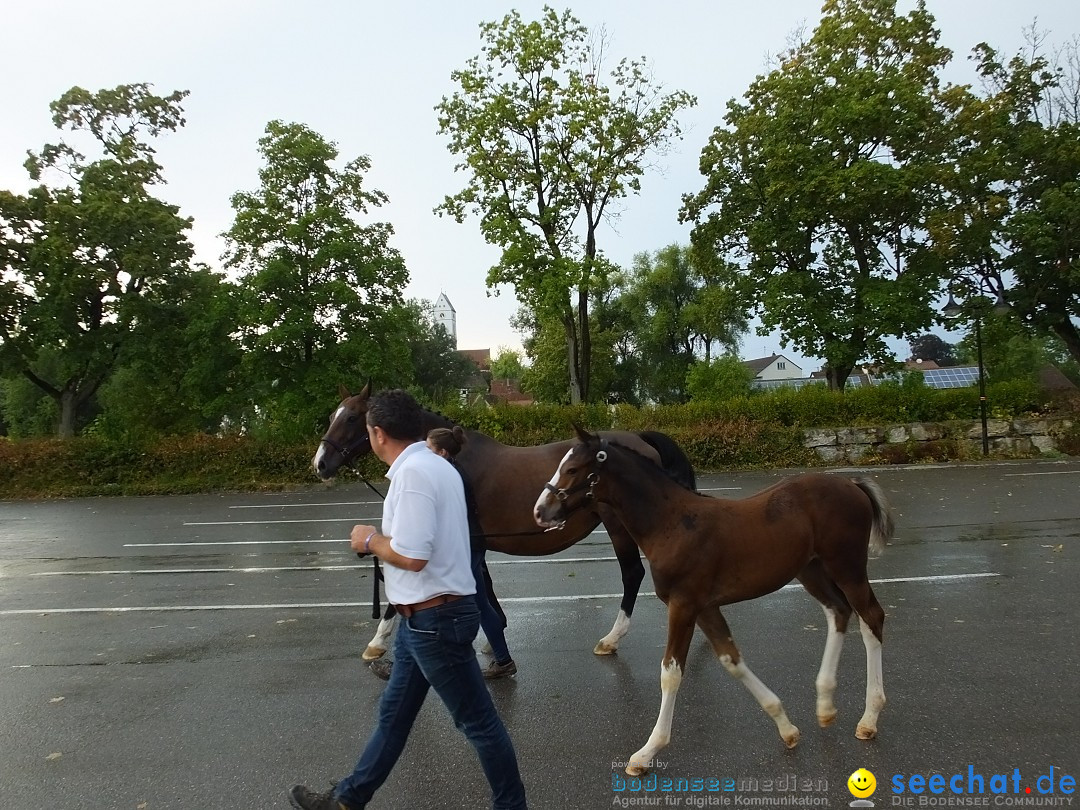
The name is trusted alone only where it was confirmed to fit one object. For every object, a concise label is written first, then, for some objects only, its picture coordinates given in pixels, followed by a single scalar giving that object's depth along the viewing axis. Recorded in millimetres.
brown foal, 4109
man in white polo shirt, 3180
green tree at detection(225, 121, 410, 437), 24578
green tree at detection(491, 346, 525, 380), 82925
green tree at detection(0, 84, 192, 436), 26750
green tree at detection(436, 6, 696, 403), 27906
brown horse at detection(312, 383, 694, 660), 5844
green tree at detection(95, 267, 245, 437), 26312
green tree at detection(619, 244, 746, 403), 50719
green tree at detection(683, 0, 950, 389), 24922
